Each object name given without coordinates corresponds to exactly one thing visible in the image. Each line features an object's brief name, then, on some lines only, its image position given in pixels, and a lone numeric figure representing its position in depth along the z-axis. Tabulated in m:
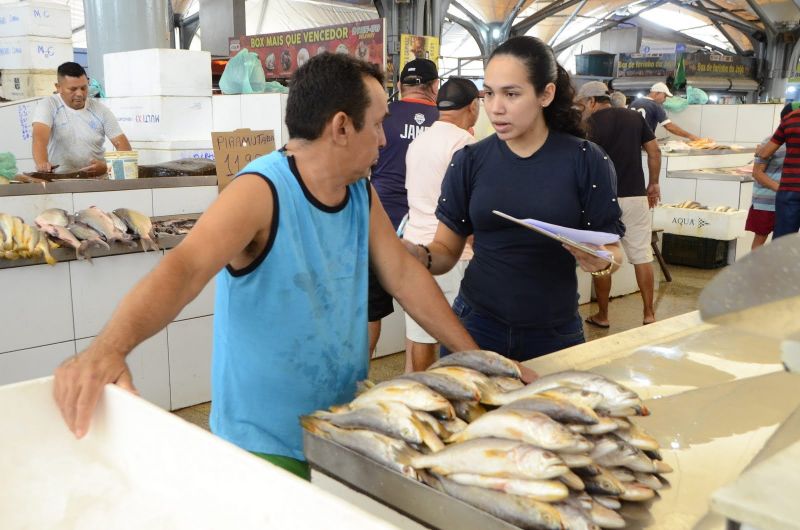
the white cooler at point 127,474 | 1.00
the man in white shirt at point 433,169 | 4.23
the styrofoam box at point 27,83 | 8.12
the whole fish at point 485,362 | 1.71
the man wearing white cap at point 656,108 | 9.69
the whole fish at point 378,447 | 1.34
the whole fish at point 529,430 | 1.25
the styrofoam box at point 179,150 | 6.93
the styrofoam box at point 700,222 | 8.14
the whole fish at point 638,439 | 1.42
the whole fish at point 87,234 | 4.01
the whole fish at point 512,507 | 1.17
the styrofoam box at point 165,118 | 6.88
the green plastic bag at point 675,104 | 11.27
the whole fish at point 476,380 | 1.58
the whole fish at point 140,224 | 4.21
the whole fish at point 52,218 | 4.00
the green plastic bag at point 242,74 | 6.91
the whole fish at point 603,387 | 1.44
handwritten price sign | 4.53
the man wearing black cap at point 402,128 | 4.83
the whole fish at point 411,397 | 1.45
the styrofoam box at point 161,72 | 6.72
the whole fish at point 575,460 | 1.26
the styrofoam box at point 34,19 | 7.83
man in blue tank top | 1.81
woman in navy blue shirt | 2.47
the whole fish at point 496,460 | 1.20
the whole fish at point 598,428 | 1.35
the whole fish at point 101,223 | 4.09
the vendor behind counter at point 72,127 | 5.95
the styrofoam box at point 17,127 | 7.59
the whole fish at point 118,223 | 4.20
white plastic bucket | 5.01
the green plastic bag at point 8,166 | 5.06
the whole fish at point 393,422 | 1.38
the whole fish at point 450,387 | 1.53
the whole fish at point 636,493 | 1.35
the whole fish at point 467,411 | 1.54
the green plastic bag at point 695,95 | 11.93
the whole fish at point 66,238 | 3.93
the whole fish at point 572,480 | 1.22
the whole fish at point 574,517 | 1.17
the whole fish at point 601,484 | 1.30
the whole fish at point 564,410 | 1.36
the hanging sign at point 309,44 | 7.91
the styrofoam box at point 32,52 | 8.02
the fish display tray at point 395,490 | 1.23
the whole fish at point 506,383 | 1.64
